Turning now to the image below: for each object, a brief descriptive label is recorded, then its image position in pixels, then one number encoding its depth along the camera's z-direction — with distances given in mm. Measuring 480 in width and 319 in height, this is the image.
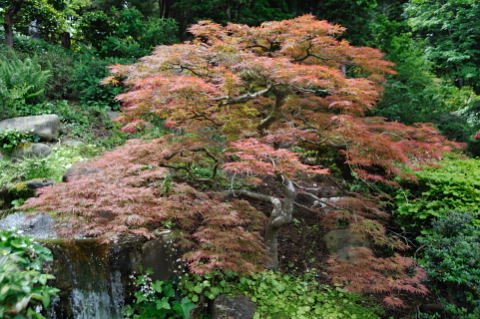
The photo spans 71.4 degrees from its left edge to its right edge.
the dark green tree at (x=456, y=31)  9172
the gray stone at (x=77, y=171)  4238
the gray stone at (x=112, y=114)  7440
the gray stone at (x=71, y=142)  6181
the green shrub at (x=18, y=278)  2010
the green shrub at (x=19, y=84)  6273
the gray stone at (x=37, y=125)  5945
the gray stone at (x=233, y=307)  3276
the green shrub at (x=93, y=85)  7715
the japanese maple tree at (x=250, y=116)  3129
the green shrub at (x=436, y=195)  4047
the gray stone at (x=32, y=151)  5578
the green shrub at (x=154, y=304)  3312
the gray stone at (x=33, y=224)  3541
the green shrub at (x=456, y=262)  3137
